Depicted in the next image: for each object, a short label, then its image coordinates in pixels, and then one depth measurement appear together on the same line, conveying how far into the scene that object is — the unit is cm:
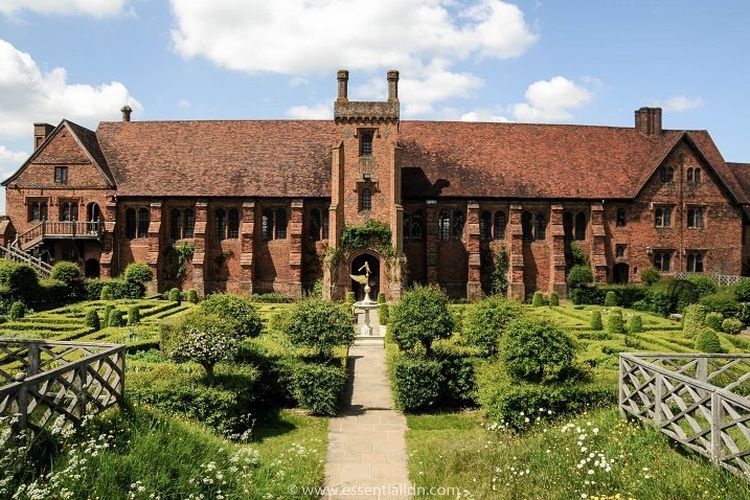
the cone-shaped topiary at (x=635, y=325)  2631
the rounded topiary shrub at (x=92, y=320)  2577
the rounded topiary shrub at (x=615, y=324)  2660
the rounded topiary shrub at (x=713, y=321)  2647
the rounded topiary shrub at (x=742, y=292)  3372
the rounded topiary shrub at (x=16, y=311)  2749
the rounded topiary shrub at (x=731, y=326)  2745
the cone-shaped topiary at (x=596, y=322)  2683
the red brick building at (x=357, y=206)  3894
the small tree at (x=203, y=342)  1503
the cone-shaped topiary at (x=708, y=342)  2111
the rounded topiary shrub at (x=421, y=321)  1797
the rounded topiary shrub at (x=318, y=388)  1614
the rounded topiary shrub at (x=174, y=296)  3653
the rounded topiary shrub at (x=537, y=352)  1490
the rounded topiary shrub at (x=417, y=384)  1645
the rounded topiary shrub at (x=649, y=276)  4112
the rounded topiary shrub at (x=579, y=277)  4003
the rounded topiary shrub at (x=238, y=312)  1916
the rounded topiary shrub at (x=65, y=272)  3591
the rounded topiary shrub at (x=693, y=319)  2503
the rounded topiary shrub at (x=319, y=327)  1783
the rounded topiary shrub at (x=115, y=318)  2708
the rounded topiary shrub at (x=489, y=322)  1853
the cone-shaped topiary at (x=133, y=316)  2738
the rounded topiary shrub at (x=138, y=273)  3844
